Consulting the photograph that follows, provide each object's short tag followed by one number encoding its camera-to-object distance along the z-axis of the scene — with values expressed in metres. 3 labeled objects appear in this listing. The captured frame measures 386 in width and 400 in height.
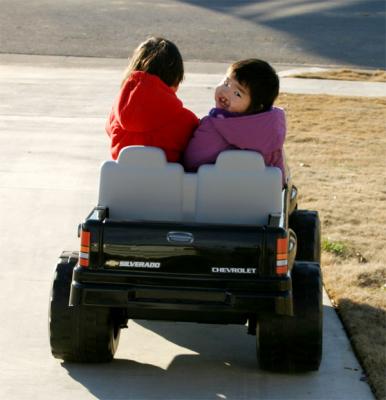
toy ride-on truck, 10.35
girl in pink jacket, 11.21
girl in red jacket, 11.27
